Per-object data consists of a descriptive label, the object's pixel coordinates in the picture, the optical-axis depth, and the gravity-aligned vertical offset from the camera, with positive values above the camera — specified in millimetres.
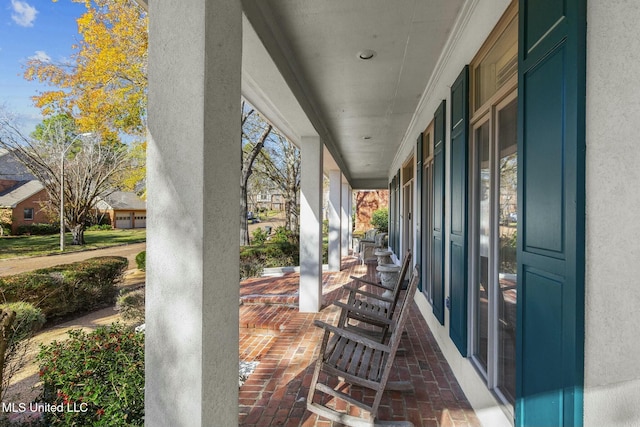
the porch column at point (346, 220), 12000 -349
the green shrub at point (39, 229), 20664 -1160
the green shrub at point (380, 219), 17500 -517
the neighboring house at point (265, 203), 23572 +613
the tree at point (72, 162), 11914 +1810
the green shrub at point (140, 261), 9794 -1487
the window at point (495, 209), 1972 +7
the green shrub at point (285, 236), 12664 -1026
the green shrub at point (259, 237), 13362 -1103
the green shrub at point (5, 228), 18355 -1001
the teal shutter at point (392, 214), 10440 -130
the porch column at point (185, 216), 1463 -25
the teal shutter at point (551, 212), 1180 -9
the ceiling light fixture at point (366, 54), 3012 +1427
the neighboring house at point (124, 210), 29297 +41
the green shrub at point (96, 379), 2074 -1122
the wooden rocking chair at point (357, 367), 2211 -1121
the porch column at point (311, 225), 5004 -228
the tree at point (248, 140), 12391 +2687
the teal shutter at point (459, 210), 2592 +0
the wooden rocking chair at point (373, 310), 2955 -977
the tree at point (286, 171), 15648 +1865
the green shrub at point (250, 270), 8539 -1527
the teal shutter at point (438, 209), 3361 +12
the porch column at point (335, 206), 9172 +119
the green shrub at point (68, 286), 5652 -1416
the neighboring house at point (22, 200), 21406 +676
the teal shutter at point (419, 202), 4883 +129
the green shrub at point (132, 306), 5711 -1679
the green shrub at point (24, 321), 2680 -1012
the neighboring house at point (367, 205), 20781 +332
